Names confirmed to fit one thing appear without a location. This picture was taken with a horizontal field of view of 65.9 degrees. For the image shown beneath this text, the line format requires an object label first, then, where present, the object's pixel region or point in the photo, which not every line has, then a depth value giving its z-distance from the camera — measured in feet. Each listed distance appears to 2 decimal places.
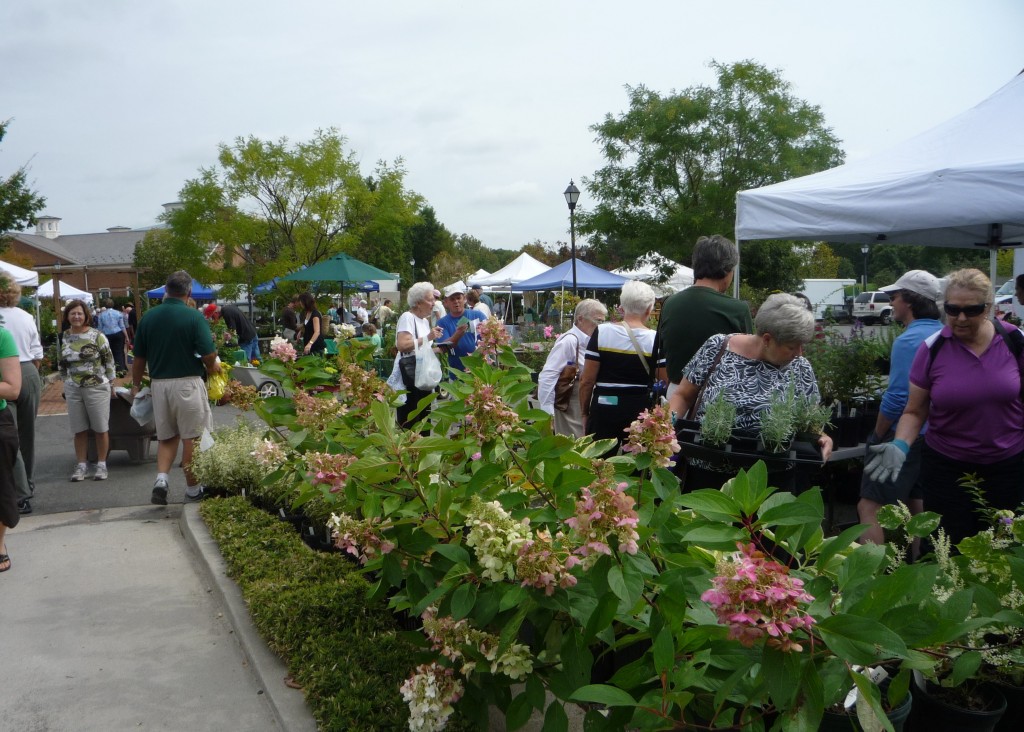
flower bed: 5.22
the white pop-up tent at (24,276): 54.44
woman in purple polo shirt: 11.87
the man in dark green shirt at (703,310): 13.74
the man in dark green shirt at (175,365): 21.68
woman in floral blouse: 24.86
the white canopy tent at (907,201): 17.01
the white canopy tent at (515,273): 93.45
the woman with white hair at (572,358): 19.01
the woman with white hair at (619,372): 16.46
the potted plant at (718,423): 10.20
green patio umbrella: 52.75
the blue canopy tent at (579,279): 77.41
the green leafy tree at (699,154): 82.79
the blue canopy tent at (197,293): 136.50
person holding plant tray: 10.50
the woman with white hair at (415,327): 21.36
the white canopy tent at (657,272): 88.78
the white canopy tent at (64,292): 91.66
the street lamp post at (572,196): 72.84
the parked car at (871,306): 133.95
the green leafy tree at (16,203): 60.59
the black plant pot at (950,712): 6.50
